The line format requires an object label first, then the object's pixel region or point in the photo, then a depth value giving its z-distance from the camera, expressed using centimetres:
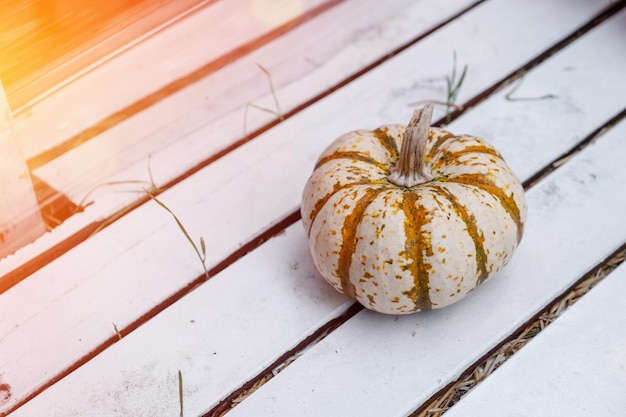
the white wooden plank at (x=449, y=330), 52
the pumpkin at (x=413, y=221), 51
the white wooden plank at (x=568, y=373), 51
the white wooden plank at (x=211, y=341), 53
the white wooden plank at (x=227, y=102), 62
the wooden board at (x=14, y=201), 57
